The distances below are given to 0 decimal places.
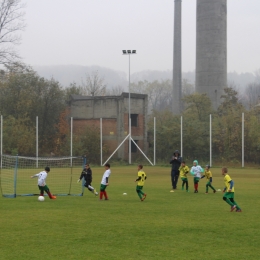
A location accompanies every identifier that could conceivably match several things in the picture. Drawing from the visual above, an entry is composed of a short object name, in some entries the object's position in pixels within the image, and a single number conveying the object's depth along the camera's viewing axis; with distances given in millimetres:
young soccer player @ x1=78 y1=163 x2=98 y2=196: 25297
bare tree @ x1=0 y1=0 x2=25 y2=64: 69250
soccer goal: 28422
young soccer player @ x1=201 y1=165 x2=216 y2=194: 26686
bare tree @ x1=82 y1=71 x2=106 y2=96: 116250
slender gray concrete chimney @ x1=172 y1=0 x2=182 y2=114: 87625
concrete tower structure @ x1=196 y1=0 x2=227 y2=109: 77250
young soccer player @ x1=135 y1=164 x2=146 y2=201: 22812
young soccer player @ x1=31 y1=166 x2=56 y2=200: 23219
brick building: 68375
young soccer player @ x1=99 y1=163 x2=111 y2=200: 22828
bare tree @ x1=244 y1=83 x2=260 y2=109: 171212
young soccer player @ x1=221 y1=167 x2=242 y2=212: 18828
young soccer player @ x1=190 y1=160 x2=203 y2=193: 27469
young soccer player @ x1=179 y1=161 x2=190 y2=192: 28141
